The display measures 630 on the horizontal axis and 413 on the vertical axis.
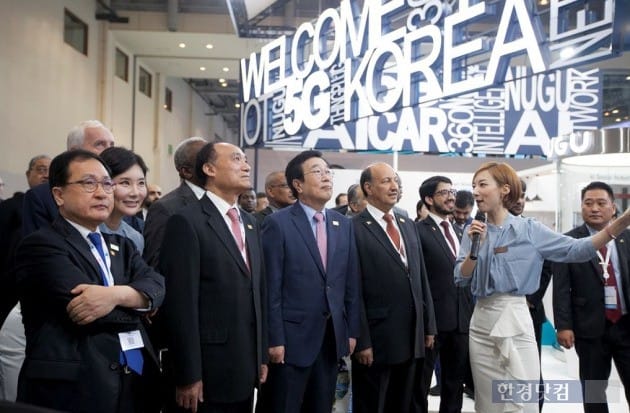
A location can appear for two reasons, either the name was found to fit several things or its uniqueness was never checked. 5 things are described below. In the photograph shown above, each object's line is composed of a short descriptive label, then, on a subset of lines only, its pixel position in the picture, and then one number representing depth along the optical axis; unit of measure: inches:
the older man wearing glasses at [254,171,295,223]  206.5
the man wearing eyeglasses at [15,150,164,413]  72.5
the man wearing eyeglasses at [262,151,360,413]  111.4
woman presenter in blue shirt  115.8
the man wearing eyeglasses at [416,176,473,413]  153.8
